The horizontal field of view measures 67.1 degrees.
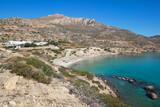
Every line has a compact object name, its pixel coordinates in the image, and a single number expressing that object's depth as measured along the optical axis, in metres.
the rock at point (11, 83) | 8.52
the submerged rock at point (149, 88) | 21.26
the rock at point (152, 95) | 18.02
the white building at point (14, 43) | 52.76
